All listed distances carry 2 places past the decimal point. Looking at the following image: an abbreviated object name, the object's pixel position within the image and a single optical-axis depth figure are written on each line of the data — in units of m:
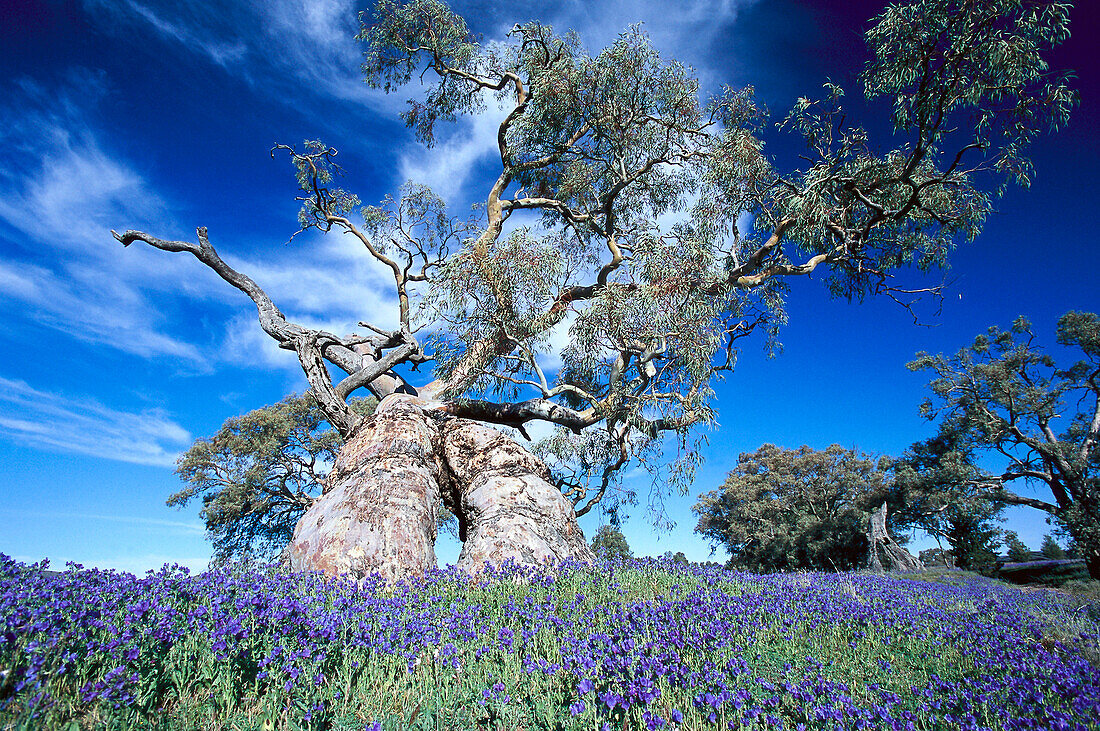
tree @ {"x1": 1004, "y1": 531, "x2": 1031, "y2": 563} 27.51
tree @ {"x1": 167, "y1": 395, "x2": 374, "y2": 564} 15.47
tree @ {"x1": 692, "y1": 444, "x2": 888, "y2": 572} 21.72
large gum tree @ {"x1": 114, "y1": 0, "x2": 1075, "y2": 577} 6.96
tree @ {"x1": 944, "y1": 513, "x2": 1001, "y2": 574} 21.52
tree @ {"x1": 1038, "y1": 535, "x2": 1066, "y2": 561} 31.92
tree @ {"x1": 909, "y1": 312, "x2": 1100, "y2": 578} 16.33
